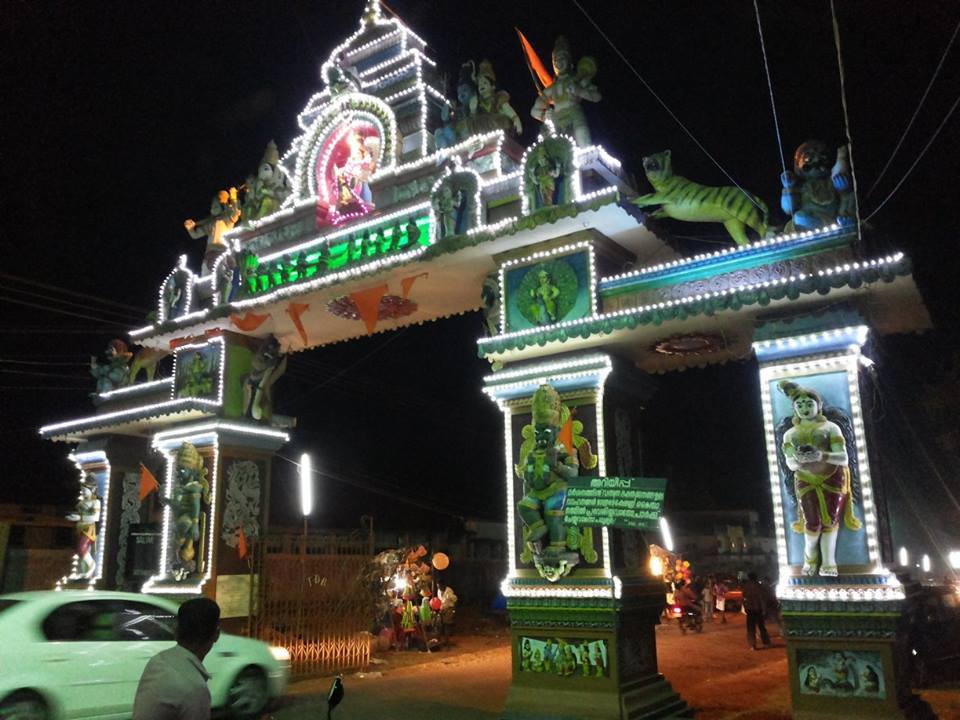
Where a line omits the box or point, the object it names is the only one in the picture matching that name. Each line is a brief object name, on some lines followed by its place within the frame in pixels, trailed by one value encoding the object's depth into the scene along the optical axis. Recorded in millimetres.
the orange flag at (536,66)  10648
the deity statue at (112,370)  15102
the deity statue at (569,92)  9773
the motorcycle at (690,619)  19469
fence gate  12258
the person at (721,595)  23812
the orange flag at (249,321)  12523
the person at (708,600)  23438
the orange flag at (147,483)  14258
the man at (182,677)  2936
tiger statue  8797
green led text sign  10766
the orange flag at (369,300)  11031
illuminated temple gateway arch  7664
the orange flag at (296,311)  11844
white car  6855
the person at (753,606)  15484
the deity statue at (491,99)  10805
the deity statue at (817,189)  8047
